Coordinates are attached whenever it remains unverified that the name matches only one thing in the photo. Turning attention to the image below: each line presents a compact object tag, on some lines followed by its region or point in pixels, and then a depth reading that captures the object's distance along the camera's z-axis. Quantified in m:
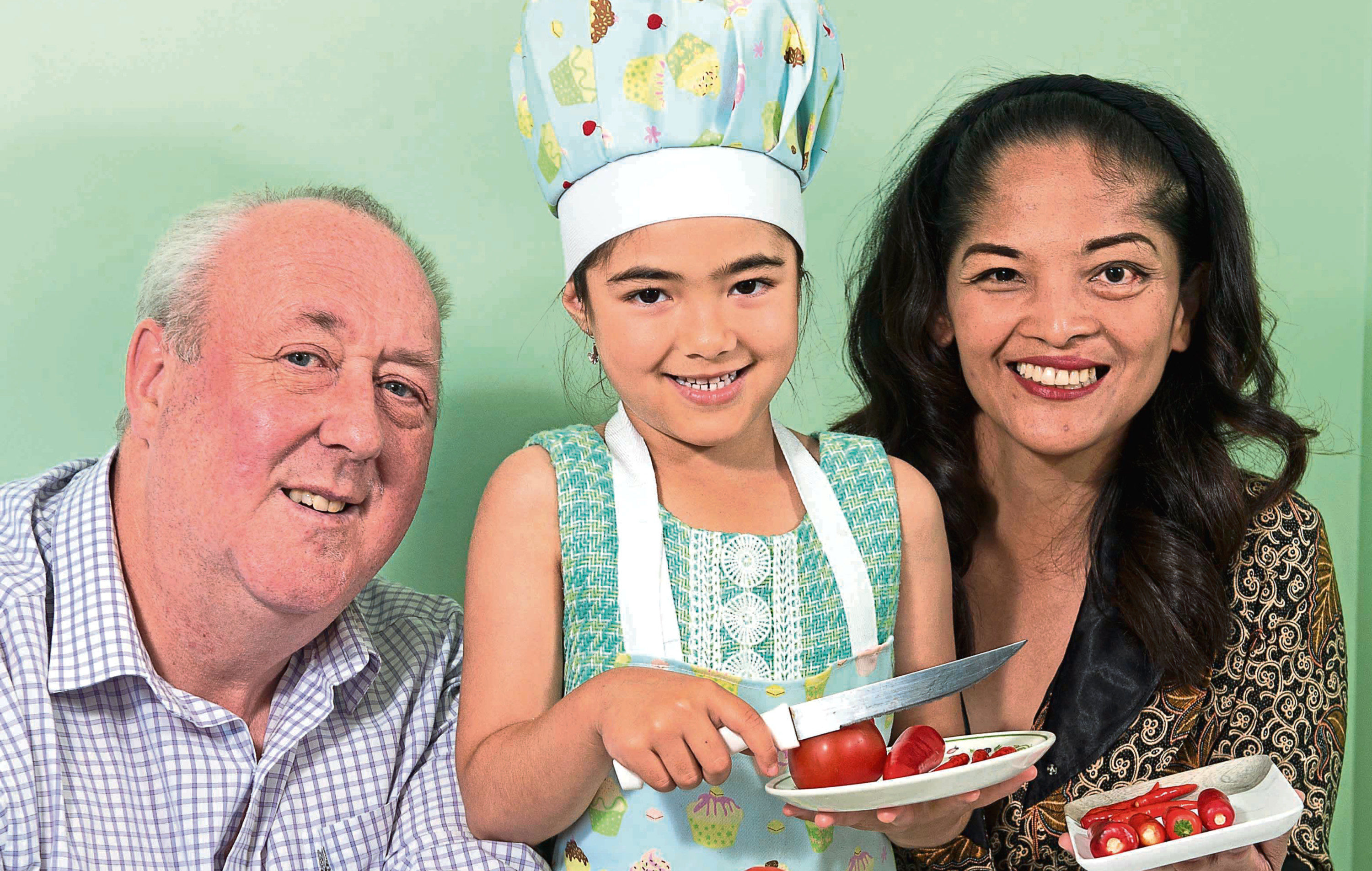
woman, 1.65
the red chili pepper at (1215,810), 1.32
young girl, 1.35
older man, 1.37
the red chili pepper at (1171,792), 1.40
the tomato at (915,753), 1.20
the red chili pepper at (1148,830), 1.32
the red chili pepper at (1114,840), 1.31
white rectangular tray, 1.30
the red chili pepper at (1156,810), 1.34
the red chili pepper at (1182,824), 1.32
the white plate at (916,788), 1.10
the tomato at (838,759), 1.17
